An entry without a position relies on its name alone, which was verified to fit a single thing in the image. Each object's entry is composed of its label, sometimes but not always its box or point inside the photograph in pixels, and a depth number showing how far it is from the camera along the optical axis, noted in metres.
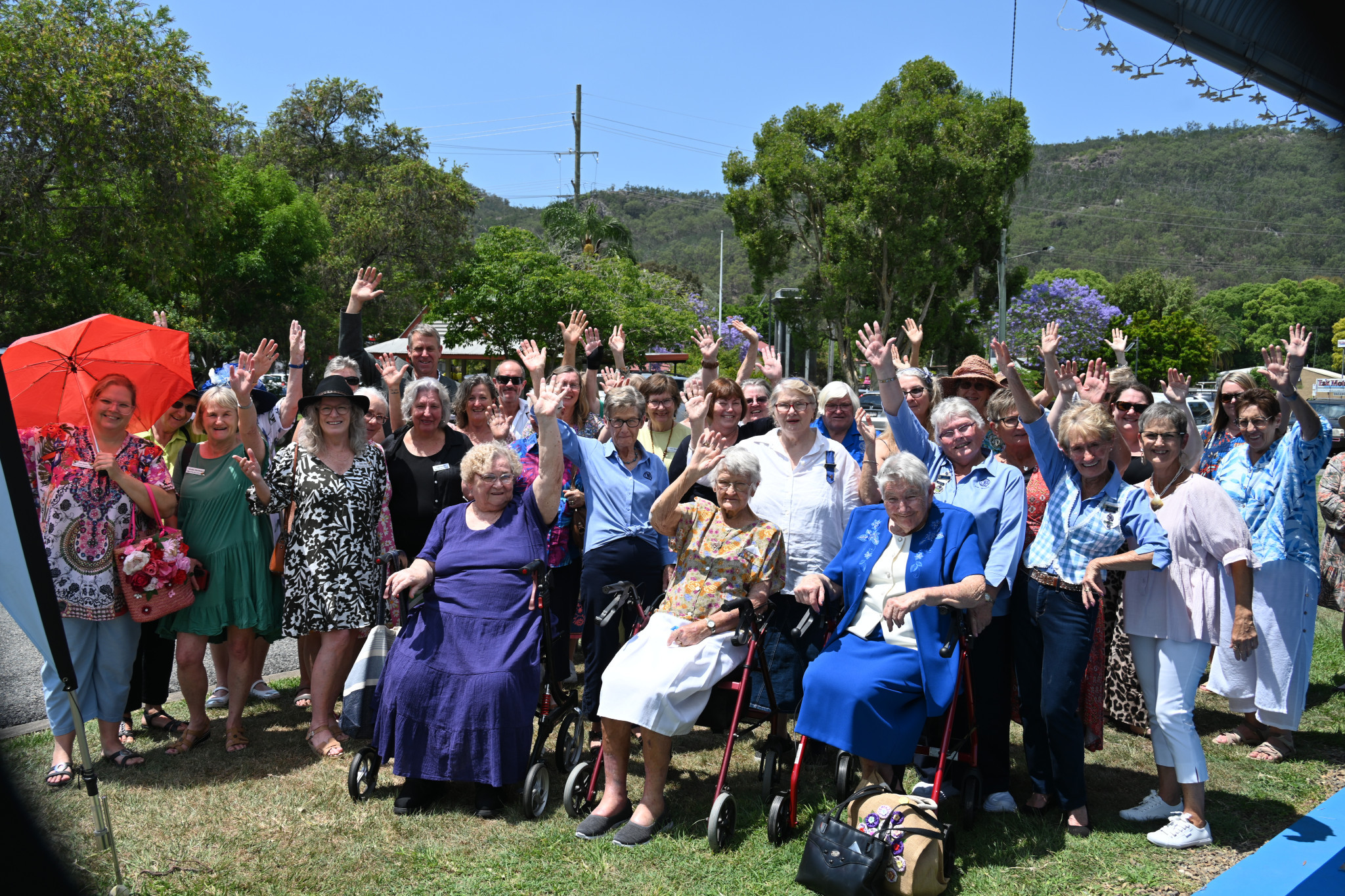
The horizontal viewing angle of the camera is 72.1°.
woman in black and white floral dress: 5.09
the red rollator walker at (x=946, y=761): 4.02
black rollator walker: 4.35
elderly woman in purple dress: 4.37
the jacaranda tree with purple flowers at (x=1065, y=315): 42.62
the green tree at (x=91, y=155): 13.68
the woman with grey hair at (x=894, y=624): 4.00
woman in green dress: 5.13
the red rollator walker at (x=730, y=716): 4.22
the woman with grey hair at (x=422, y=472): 5.47
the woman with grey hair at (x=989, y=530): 4.23
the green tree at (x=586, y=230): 36.16
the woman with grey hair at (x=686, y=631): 4.18
